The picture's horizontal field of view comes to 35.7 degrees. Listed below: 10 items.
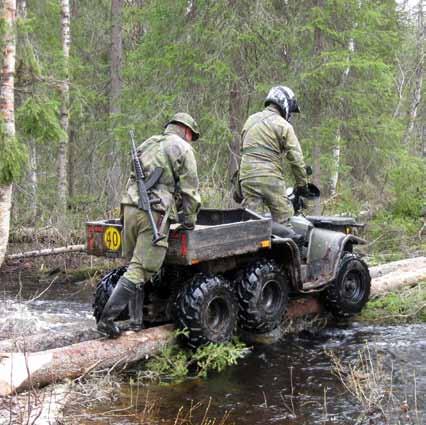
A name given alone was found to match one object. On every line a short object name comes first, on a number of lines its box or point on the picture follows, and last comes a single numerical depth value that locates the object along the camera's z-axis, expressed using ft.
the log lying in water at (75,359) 17.72
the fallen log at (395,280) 30.40
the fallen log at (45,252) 40.83
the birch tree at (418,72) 76.23
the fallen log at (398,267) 33.60
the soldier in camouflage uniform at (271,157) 25.50
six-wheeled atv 21.52
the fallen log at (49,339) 20.70
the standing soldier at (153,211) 20.49
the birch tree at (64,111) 52.90
